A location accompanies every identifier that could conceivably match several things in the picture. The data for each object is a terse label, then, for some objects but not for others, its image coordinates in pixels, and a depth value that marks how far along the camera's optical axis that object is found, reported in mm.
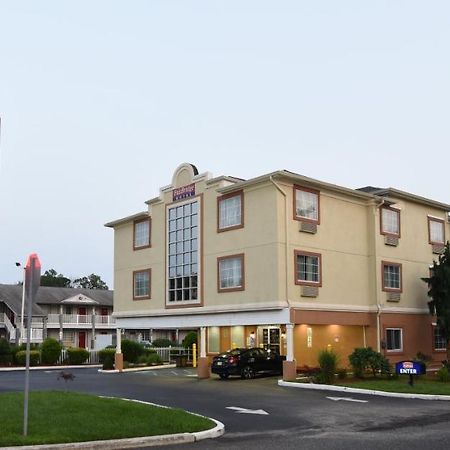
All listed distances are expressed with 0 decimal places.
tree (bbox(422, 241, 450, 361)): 32075
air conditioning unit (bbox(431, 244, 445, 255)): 37031
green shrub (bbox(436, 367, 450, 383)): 25109
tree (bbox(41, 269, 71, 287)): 110938
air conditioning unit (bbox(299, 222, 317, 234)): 29625
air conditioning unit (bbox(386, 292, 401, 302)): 33250
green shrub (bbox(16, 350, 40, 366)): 42438
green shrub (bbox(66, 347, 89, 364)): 43969
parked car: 29250
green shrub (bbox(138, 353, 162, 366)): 40719
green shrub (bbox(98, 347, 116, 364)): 37906
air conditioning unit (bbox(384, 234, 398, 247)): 33562
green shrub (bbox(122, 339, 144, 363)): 40500
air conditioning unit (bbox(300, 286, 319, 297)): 29078
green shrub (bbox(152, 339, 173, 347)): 60053
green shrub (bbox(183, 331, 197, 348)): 45781
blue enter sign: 22891
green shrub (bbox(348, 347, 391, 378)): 26406
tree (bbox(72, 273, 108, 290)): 122125
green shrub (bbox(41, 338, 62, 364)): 42969
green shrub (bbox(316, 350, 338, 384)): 25097
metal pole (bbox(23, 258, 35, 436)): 11586
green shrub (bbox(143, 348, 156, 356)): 42678
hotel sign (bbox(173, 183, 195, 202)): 33688
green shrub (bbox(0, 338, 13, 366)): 42875
